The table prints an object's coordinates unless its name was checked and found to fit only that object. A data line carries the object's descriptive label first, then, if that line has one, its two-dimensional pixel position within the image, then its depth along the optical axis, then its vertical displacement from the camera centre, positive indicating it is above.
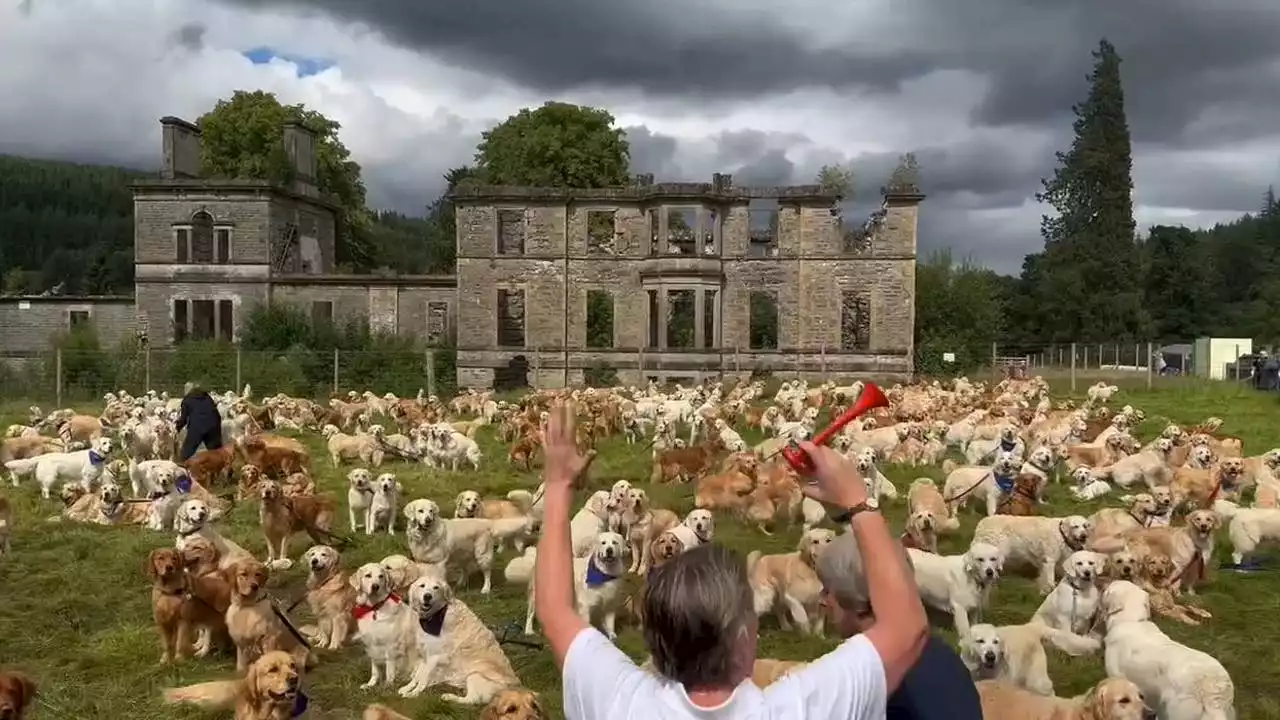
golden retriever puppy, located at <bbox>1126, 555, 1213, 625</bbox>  8.58 -2.18
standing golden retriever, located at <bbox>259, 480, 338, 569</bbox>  10.61 -2.01
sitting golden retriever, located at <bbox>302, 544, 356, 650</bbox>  7.95 -2.15
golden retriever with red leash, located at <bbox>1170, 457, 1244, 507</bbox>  12.00 -1.83
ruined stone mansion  40.78 +1.57
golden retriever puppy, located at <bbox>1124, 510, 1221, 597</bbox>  9.28 -1.93
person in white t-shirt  2.23 -0.71
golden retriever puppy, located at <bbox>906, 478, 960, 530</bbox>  11.20 -1.92
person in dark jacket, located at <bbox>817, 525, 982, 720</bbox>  2.67 -0.90
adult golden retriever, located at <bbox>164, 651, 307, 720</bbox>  5.30 -1.84
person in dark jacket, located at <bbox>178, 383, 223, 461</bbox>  16.75 -1.60
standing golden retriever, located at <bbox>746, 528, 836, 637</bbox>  8.10 -2.00
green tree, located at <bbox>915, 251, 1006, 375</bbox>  57.03 +1.08
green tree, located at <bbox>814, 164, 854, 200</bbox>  68.44 +9.43
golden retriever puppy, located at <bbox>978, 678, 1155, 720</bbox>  4.78 -1.75
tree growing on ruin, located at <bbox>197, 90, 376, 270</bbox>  53.12 +9.06
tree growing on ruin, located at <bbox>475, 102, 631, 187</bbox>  54.38 +8.78
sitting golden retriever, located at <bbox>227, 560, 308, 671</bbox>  7.00 -1.98
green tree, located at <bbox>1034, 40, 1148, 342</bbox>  60.34 +5.23
